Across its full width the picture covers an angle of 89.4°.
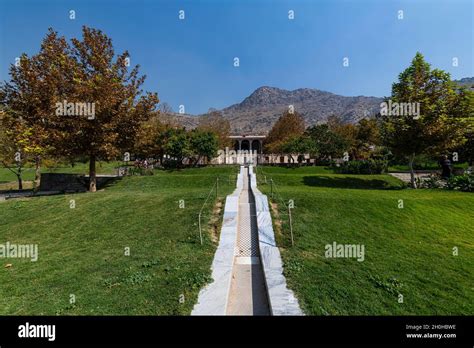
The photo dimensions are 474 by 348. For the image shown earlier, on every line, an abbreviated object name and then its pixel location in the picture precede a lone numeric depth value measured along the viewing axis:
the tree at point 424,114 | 15.63
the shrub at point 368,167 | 23.06
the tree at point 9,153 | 20.80
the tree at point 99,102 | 14.18
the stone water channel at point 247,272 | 4.79
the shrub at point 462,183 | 14.83
